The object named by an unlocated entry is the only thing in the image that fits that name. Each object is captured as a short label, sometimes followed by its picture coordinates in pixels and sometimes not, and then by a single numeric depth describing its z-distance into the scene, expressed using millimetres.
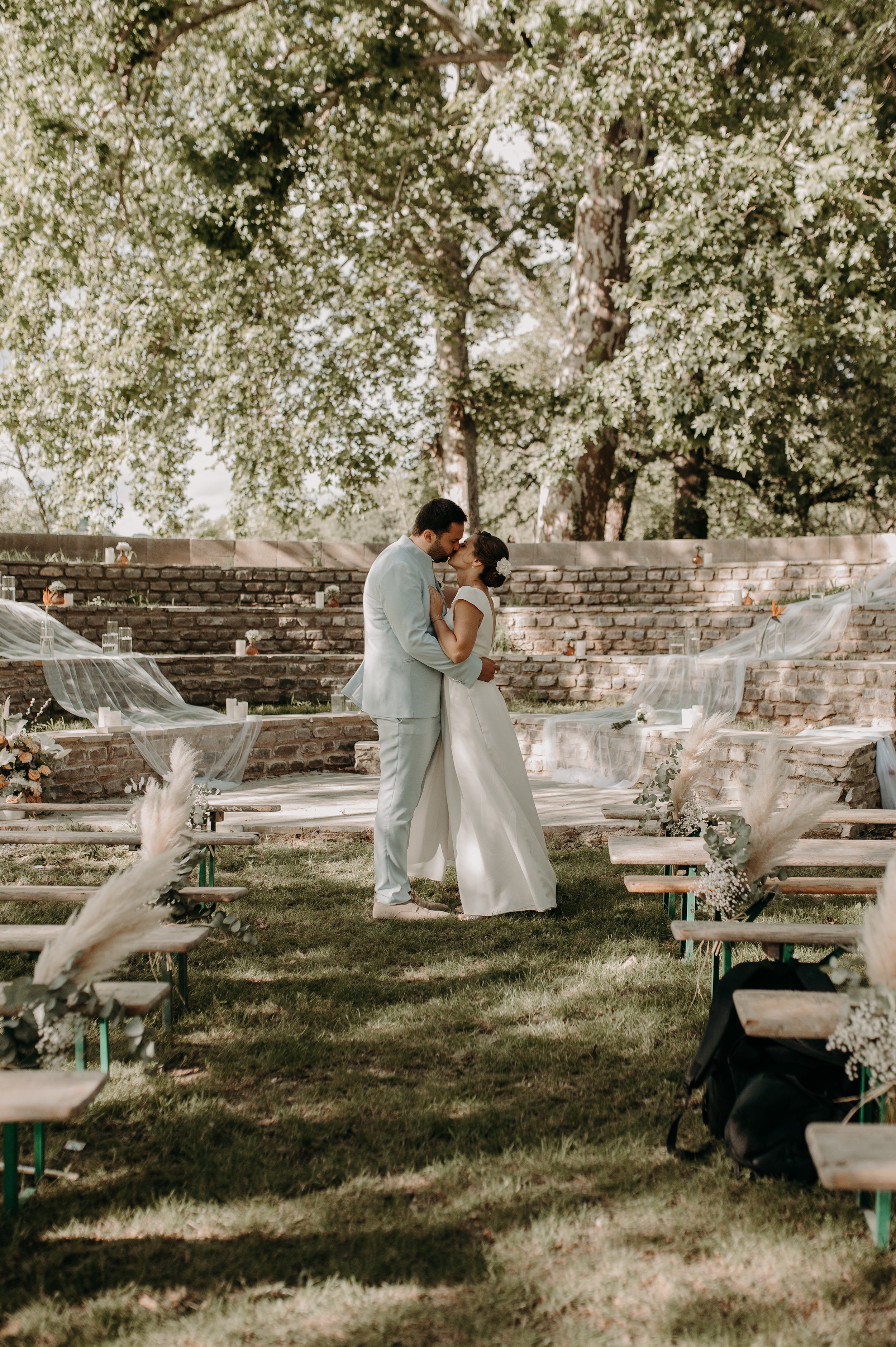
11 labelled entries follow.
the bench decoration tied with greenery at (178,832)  3426
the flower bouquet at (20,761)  6445
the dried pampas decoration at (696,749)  4543
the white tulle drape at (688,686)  9172
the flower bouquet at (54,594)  11414
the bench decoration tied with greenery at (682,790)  4559
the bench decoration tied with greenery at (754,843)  3568
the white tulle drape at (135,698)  9070
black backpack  2479
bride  4688
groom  4586
